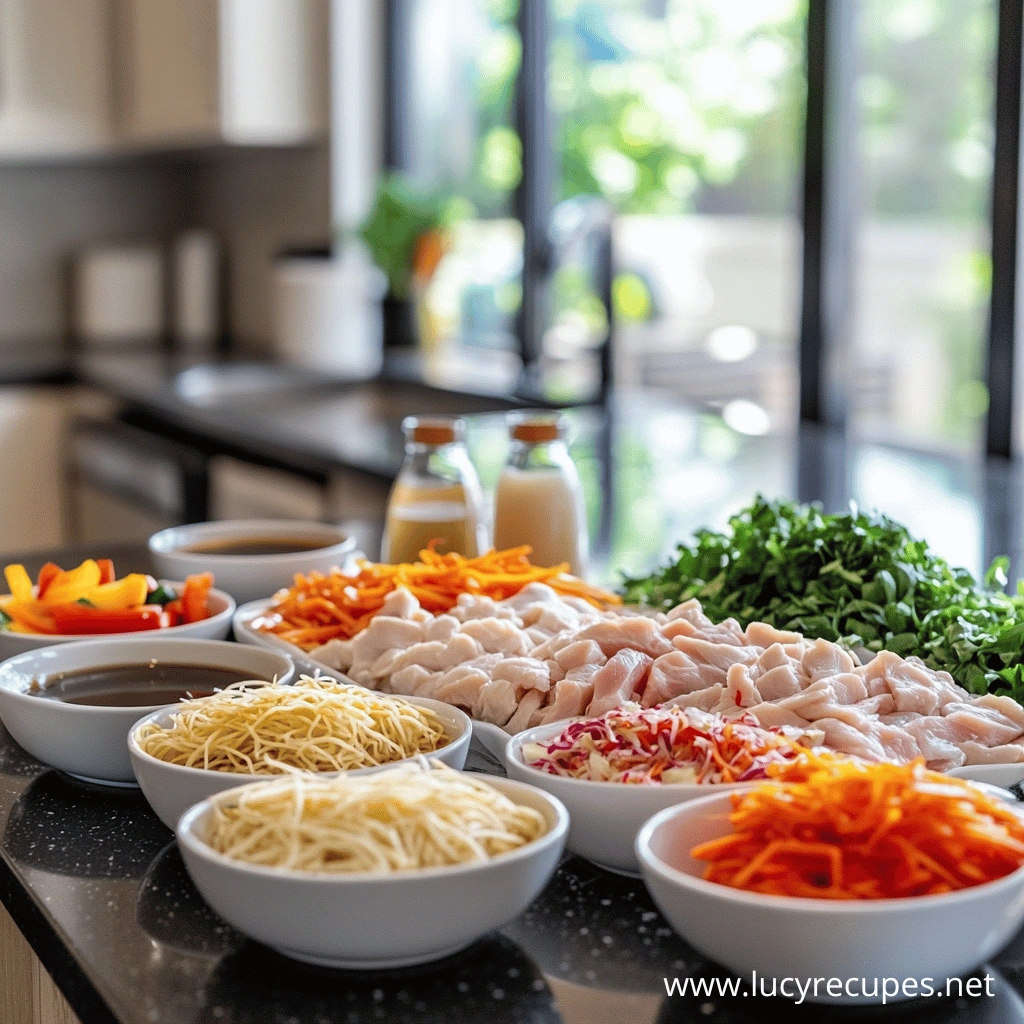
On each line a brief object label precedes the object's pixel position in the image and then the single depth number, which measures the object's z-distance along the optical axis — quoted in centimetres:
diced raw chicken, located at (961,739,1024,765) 96
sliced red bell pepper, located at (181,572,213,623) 135
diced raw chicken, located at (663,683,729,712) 103
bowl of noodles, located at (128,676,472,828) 90
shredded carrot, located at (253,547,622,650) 130
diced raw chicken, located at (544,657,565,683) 109
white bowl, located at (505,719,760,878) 86
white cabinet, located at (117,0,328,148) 374
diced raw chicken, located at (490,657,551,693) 107
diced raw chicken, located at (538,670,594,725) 104
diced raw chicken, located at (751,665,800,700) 102
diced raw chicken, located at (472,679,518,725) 107
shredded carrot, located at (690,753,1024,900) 74
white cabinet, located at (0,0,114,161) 418
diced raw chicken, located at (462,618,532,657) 117
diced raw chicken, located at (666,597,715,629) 114
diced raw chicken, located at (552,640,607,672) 108
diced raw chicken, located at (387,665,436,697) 113
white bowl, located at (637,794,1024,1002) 71
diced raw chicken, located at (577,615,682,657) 109
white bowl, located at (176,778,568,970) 74
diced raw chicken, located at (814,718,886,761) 93
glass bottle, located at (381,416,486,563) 155
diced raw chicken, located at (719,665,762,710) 101
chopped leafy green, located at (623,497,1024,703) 115
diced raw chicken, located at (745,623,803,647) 110
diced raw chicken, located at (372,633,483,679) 115
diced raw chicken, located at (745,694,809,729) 97
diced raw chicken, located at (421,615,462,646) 120
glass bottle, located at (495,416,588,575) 156
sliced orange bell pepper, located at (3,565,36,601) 132
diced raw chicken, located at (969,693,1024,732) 101
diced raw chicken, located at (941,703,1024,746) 99
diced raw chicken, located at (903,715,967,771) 96
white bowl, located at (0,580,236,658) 123
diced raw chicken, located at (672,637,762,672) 106
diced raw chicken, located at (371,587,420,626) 124
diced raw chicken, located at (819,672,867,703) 101
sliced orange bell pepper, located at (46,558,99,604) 131
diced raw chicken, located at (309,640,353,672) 122
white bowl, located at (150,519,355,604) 153
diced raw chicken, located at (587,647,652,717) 102
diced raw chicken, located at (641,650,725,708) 104
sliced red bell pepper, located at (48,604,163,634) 128
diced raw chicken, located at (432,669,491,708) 109
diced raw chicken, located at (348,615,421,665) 120
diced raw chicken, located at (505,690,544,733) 106
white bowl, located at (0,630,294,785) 104
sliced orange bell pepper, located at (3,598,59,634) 130
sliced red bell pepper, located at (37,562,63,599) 134
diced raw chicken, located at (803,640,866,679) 104
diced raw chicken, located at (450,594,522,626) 125
